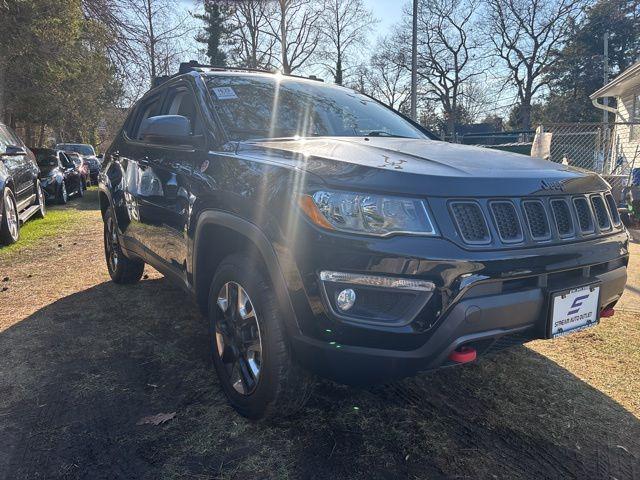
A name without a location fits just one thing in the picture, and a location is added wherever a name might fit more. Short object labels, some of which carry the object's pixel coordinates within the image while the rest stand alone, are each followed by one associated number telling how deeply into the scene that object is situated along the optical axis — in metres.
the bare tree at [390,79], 42.77
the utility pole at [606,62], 31.05
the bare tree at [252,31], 35.19
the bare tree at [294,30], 32.38
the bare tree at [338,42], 40.12
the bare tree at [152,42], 16.75
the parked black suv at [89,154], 21.03
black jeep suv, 1.90
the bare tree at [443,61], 41.44
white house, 13.56
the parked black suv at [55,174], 11.49
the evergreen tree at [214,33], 40.00
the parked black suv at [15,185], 6.59
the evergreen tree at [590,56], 35.25
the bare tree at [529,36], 38.03
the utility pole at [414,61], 14.45
